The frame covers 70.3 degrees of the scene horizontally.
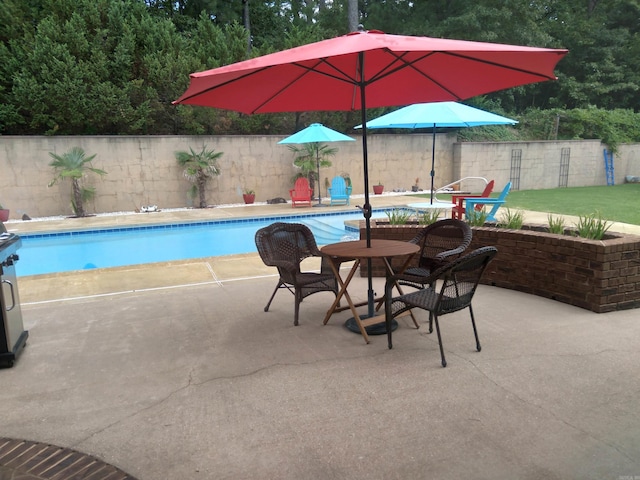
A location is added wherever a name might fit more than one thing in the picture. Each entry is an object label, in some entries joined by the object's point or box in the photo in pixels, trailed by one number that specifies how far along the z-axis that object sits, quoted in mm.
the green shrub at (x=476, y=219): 5195
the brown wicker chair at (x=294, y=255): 3879
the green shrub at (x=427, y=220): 5561
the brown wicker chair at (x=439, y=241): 4086
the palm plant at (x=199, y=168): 12891
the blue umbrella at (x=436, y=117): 6988
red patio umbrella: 2734
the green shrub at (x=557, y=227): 4516
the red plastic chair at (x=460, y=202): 8825
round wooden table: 3500
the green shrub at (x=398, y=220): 5664
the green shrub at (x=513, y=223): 4883
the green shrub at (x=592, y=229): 4164
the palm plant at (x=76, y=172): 11430
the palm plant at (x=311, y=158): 13883
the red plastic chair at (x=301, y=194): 12953
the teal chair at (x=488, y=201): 8316
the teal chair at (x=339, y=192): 13172
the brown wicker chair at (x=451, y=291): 2945
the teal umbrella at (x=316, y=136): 11648
